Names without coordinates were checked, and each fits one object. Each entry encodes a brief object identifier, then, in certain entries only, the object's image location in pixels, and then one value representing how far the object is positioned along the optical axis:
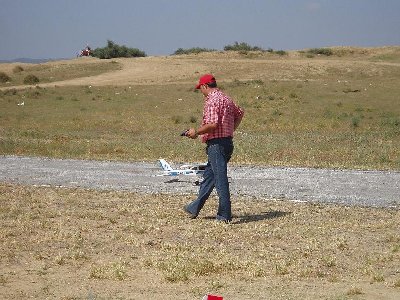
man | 10.62
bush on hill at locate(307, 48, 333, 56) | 79.06
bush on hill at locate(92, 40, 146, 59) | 89.93
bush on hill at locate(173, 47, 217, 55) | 92.99
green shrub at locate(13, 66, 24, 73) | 66.23
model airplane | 15.10
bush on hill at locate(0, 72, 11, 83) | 58.75
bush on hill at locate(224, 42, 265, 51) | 91.65
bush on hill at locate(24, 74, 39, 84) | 56.93
